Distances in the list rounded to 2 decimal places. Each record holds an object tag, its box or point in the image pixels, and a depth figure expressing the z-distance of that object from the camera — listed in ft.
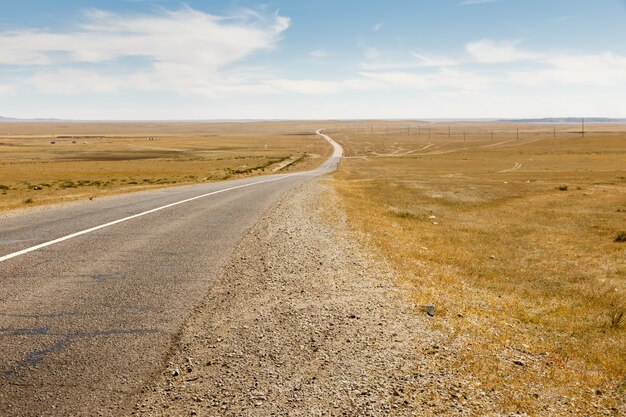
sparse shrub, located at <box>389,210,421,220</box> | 78.18
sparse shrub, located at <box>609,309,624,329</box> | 31.26
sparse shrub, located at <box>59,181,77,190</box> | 139.91
